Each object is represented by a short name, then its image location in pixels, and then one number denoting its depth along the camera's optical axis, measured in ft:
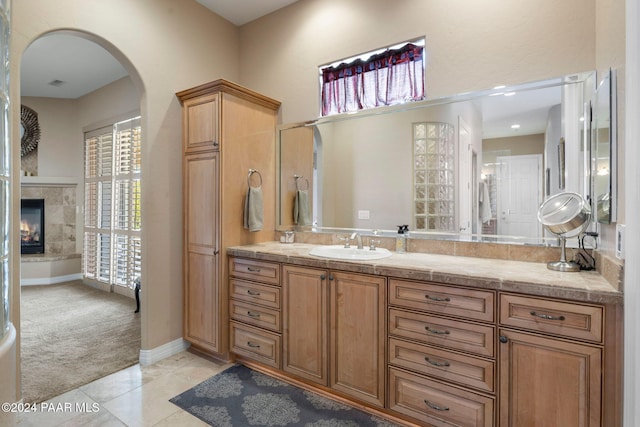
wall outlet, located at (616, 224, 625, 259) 4.25
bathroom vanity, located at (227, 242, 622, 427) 4.53
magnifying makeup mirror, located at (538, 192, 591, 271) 5.41
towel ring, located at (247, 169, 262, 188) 9.11
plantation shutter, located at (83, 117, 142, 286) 14.02
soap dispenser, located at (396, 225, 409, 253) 7.86
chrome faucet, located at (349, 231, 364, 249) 7.87
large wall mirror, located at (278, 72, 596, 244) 6.26
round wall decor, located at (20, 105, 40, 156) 16.96
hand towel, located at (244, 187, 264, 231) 8.74
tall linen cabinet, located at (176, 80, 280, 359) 8.33
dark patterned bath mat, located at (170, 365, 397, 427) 6.20
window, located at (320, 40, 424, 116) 7.92
